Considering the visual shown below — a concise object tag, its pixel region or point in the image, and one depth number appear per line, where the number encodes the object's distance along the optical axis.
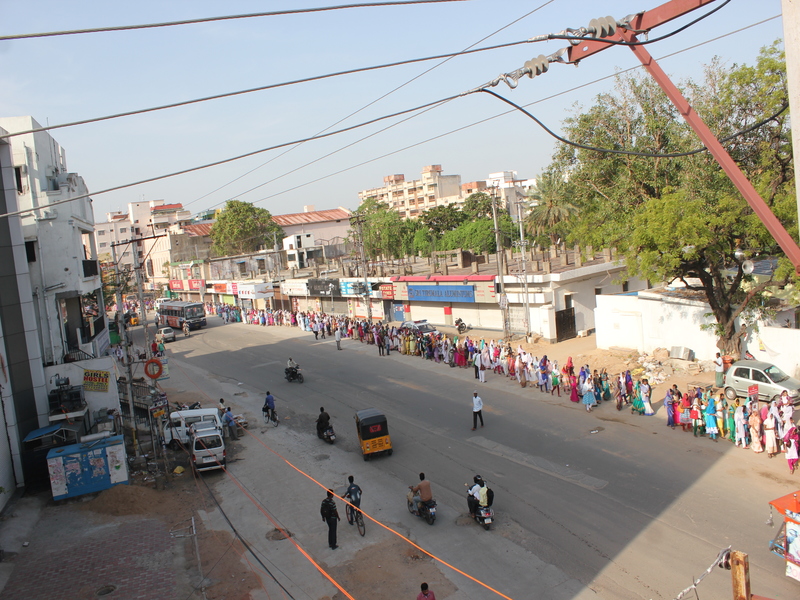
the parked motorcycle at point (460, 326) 35.00
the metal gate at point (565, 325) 30.52
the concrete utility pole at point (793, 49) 5.16
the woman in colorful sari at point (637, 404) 18.14
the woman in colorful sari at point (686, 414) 16.17
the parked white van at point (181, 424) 19.52
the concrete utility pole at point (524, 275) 28.49
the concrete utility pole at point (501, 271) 28.67
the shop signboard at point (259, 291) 56.16
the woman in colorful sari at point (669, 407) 16.77
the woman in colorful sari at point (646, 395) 18.00
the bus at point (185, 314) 52.56
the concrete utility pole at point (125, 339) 18.76
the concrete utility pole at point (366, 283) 37.69
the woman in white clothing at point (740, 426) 14.96
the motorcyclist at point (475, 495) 11.96
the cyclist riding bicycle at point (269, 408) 21.12
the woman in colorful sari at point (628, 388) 19.03
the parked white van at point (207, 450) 16.86
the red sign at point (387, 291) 42.13
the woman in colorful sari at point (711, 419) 15.59
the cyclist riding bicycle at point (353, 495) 12.52
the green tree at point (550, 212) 48.25
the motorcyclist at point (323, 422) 18.52
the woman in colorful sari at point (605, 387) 20.19
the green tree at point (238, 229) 88.19
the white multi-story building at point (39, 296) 16.95
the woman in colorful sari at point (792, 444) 13.02
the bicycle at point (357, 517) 12.28
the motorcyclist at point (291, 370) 27.17
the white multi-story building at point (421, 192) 119.50
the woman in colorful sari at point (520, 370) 22.75
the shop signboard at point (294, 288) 52.41
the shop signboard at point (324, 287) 46.91
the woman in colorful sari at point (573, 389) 20.36
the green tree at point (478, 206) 73.81
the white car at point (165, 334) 46.59
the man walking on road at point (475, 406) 18.05
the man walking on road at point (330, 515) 11.74
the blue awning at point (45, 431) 16.55
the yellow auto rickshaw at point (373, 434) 16.33
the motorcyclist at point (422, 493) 12.32
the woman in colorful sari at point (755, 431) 14.52
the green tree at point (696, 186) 18.69
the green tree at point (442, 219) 69.62
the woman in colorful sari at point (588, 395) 19.00
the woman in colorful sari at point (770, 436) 14.20
